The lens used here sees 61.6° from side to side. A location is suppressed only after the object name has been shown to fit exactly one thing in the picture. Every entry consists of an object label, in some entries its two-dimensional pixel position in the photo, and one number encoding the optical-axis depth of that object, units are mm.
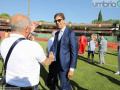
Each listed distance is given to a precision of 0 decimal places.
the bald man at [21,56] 1244
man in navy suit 2121
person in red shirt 11445
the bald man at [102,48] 6782
